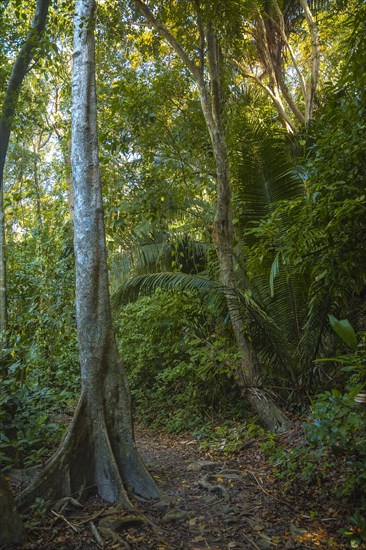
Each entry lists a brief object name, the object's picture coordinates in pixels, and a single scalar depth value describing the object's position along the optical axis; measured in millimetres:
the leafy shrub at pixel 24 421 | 5258
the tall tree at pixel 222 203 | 7387
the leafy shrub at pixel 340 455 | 3967
